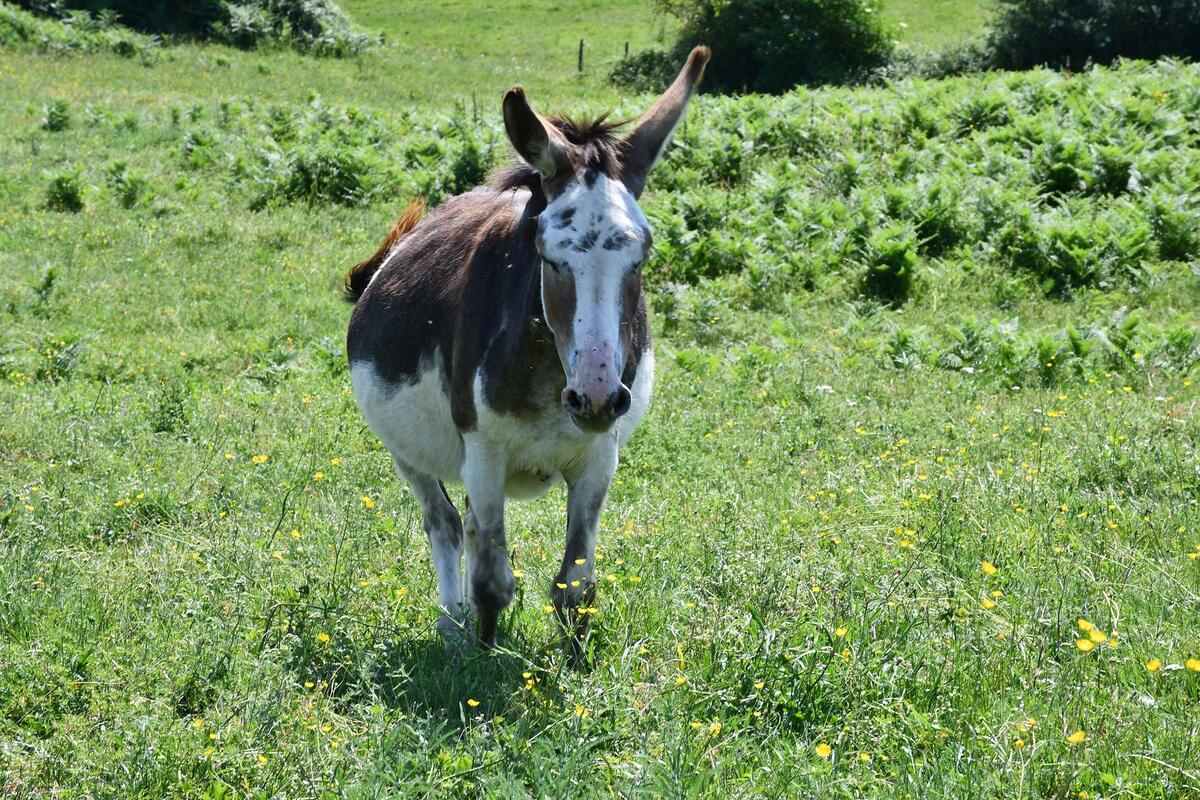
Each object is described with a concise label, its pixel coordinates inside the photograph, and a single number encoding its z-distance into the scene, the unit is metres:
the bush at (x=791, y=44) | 41.88
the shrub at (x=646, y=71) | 42.47
